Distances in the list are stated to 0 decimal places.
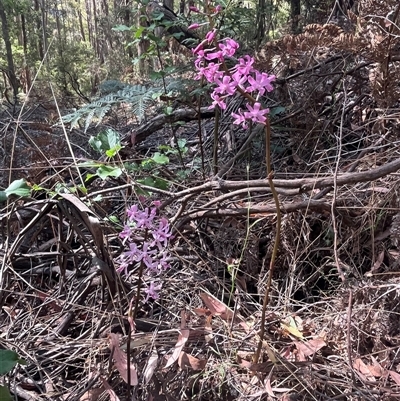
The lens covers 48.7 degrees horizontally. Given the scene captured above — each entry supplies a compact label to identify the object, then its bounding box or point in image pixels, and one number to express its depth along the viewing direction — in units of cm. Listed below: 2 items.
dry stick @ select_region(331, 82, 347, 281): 146
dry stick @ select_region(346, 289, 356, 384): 126
